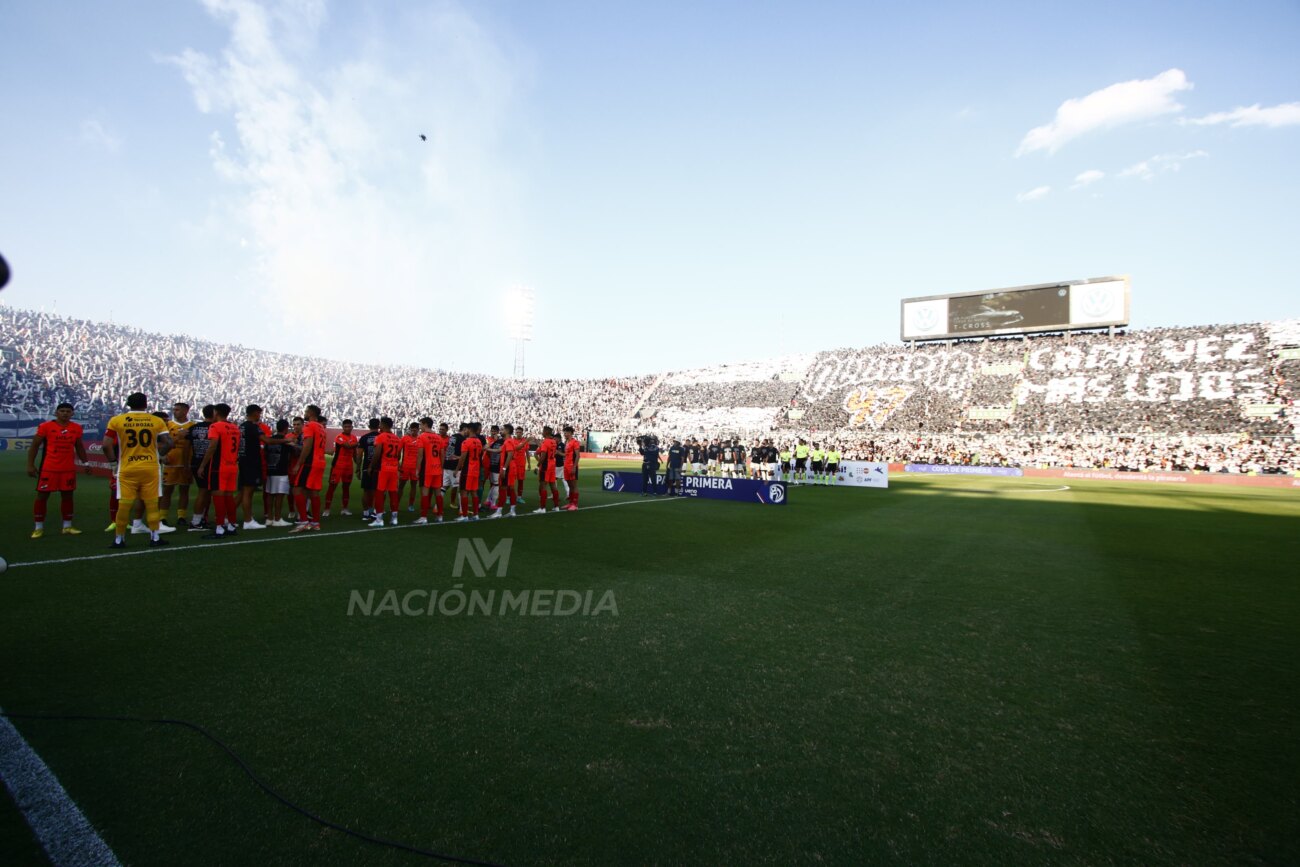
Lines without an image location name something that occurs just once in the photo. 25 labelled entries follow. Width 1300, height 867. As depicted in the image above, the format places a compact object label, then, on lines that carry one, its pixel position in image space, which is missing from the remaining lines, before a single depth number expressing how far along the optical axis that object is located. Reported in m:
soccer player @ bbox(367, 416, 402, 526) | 10.06
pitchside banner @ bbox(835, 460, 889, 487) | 22.98
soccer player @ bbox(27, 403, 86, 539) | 8.29
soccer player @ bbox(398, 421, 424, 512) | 10.87
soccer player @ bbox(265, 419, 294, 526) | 9.81
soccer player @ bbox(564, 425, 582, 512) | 13.16
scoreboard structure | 45.12
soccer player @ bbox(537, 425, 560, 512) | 12.76
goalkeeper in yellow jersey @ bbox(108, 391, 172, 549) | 7.60
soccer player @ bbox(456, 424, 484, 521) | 11.10
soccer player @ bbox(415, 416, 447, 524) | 10.90
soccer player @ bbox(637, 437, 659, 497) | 17.19
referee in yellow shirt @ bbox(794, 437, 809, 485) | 24.34
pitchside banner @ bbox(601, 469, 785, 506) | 15.72
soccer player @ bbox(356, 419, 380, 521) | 10.75
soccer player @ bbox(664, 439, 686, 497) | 17.31
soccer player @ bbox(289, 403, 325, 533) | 9.48
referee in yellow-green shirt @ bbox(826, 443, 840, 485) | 23.52
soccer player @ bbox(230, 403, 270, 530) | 9.22
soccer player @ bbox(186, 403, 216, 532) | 9.20
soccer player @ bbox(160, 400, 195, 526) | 9.98
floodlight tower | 58.38
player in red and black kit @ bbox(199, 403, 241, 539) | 8.52
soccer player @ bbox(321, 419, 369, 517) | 10.74
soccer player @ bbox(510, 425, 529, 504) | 12.20
